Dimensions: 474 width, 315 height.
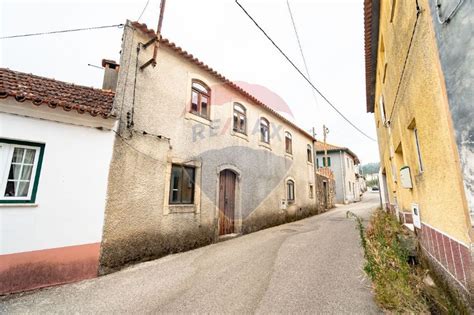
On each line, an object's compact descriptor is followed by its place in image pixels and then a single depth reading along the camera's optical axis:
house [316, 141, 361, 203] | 24.17
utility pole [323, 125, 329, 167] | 23.14
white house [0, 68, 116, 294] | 4.09
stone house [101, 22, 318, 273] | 5.49
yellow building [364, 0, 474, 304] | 2.08
